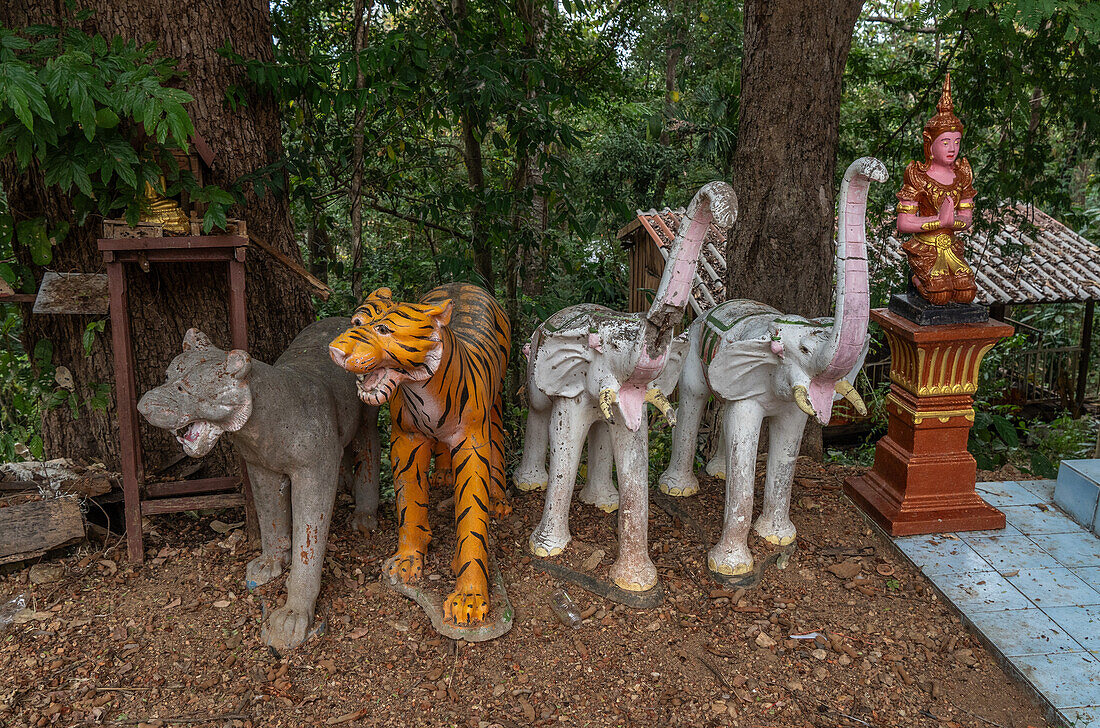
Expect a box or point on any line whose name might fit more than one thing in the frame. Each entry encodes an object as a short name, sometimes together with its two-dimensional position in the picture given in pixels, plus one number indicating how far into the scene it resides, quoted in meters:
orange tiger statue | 3.09
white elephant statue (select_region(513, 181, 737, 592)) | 3.16
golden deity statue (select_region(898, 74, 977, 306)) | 3.96
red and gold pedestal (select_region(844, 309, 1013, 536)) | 4.14
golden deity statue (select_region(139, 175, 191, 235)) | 3.59
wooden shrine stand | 3.55
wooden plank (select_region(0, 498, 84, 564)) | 3.82
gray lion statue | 3.05
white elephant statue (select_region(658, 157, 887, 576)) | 3.29
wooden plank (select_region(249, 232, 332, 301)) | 3.83
